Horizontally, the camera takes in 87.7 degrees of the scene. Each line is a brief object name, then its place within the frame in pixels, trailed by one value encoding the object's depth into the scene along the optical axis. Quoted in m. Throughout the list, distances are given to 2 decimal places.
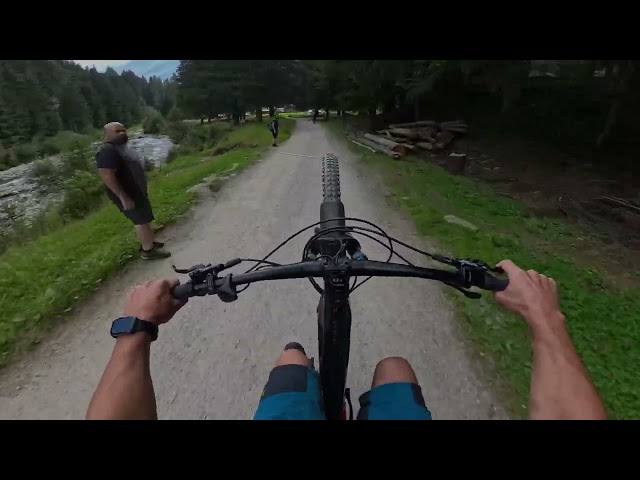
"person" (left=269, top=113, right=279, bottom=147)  18.50
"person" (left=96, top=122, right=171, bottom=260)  4.76
